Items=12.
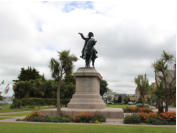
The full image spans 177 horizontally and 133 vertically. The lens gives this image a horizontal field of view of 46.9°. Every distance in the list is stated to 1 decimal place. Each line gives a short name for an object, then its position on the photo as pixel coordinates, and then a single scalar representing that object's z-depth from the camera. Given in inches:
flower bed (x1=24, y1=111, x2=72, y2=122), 528.1
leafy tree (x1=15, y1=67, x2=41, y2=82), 2227.7
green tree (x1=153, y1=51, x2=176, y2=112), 682.8
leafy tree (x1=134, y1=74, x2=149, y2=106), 1237.1
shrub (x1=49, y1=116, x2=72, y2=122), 524.7
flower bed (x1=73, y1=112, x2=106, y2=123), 526.6
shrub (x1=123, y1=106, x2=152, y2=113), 862.5
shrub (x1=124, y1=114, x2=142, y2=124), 506.0
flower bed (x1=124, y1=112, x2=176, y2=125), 499.8
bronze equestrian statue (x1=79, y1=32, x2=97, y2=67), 739.4
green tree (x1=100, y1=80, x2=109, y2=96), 2630.4
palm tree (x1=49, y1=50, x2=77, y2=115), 639.8
